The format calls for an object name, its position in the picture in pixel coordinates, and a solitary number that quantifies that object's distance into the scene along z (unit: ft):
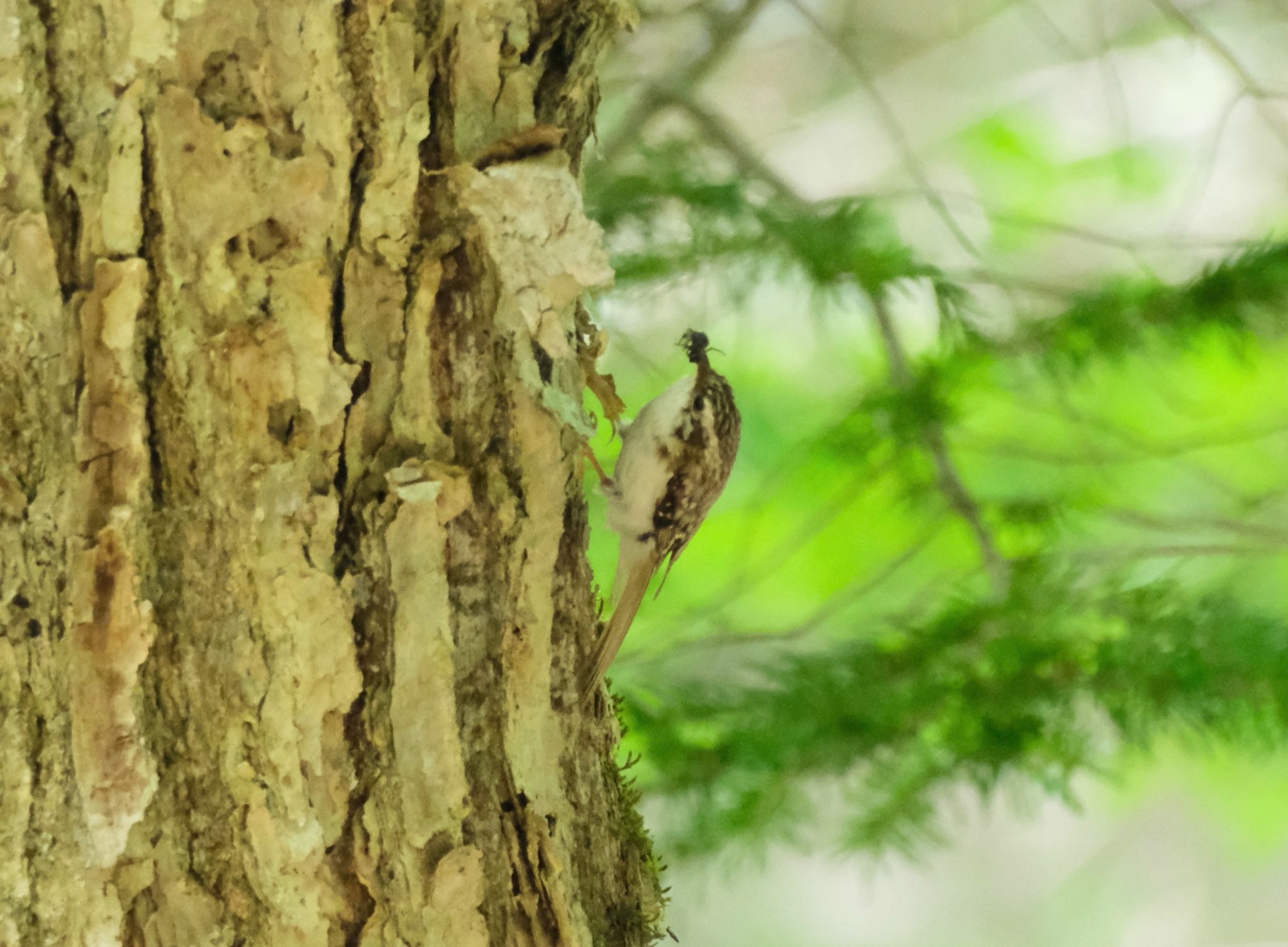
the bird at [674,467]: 15.24
